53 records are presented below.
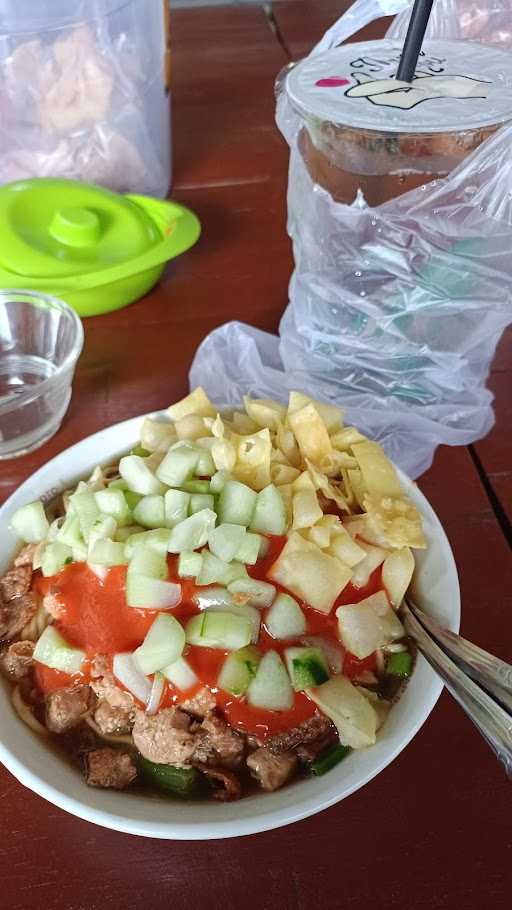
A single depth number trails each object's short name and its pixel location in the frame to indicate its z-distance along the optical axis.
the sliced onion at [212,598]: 0.25
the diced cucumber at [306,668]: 0.24
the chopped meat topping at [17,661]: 0.26
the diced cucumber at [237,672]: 0.24
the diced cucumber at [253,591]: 0.25
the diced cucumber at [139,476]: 0.29
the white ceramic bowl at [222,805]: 0.21
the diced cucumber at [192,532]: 0.26
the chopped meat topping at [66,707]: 0.25
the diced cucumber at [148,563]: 0.26
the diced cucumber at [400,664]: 0.26
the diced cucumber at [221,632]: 0.24
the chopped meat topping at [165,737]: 0.24
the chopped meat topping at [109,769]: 0.24
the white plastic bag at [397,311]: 0.32
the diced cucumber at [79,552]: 0.27
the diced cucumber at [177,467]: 0.28
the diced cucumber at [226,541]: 0.26
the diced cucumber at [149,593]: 0.25
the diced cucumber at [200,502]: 0.27
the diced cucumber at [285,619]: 0.25
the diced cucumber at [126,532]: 0.27
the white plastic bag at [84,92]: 0.43
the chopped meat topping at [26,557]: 0.28
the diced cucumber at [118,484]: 0.29
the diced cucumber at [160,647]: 0.24
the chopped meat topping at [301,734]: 0.24
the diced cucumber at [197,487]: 0.28
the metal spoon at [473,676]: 0.20
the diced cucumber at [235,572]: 0.25
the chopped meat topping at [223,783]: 0.23
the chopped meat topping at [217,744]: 0.24
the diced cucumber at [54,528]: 0.28
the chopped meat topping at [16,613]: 0.28
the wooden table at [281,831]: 0.23
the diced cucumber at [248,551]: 0.26
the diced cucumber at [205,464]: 0.29
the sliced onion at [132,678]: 0.24
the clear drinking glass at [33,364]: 0.35
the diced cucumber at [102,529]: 0.27
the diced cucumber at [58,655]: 0.25
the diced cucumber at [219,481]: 0.28
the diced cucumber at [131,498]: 0.29
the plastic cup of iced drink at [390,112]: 0.30
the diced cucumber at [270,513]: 0.27
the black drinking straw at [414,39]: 0.29
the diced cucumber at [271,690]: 0.24
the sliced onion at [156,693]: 0.24
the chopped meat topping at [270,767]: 0.24
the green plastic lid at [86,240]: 0.40
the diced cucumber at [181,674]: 0.24
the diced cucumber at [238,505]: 0.27
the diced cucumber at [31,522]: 0.28
